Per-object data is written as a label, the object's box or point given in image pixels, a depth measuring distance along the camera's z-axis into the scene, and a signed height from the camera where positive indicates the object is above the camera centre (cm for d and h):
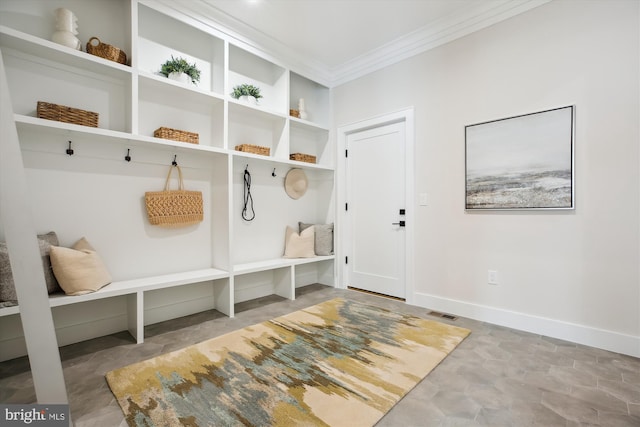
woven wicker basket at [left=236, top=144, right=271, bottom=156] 318 +68
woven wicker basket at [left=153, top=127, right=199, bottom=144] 259 +68
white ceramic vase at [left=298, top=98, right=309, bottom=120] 381 +130
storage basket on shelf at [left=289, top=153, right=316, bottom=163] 372 +68
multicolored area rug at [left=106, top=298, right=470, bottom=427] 149 -99
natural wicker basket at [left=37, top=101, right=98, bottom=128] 207 +69
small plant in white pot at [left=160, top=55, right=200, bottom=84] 268 +127
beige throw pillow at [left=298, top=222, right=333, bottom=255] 389 -34
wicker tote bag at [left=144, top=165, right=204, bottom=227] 266 +5
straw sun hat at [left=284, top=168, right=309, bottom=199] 387 +37
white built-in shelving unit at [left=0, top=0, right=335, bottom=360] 217 +49
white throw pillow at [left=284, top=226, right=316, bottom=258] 369 -40
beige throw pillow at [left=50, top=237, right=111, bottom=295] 204 -40
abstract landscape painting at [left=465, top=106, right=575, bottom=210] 237 +43
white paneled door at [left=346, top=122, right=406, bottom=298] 346 +4
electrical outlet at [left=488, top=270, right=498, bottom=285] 273 -59
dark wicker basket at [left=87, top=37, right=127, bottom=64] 226 +122
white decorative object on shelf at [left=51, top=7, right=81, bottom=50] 214 +130
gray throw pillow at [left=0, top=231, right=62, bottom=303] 184 -38
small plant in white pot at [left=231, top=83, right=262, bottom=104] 319 +126
